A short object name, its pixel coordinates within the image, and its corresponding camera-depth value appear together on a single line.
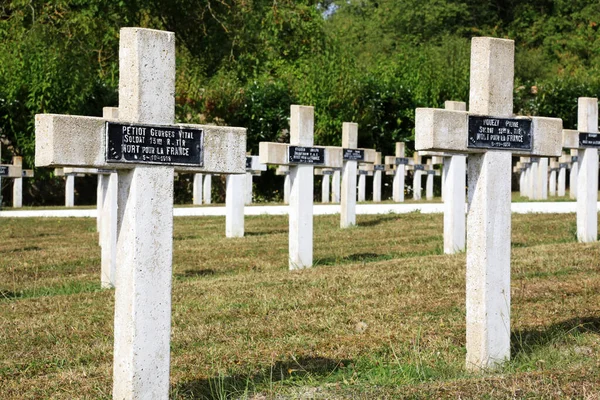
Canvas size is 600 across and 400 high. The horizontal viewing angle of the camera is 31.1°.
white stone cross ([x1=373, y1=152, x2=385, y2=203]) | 29.38
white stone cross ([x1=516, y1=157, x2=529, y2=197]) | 30.24
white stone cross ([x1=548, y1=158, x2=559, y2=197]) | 31.85
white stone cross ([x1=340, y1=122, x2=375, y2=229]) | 18.11
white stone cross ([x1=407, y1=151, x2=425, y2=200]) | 29.60
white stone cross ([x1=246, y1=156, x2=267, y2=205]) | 19.69
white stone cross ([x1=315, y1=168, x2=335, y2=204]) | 29.02
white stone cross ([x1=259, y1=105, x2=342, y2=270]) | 12.92
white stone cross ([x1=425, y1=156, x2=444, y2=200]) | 29.91
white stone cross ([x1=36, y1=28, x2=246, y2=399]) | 5.89
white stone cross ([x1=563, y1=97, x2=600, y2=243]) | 14.68
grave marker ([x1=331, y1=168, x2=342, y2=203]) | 27.95
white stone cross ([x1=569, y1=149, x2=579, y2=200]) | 28.33
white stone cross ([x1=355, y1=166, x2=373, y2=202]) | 28.76
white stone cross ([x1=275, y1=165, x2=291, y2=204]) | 26.58
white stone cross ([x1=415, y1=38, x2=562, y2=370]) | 7.16
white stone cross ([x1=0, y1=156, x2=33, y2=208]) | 19.45
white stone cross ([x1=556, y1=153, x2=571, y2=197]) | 30.73
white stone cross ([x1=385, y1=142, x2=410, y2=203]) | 28.53
